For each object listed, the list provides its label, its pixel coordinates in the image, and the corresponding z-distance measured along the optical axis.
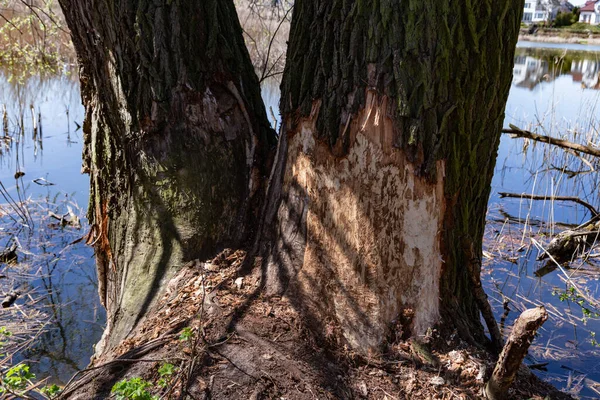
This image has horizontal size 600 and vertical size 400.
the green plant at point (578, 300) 4.09
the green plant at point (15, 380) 1.86
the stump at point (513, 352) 1.80
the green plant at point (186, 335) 2.00
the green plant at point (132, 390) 1.73
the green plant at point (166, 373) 1.84
